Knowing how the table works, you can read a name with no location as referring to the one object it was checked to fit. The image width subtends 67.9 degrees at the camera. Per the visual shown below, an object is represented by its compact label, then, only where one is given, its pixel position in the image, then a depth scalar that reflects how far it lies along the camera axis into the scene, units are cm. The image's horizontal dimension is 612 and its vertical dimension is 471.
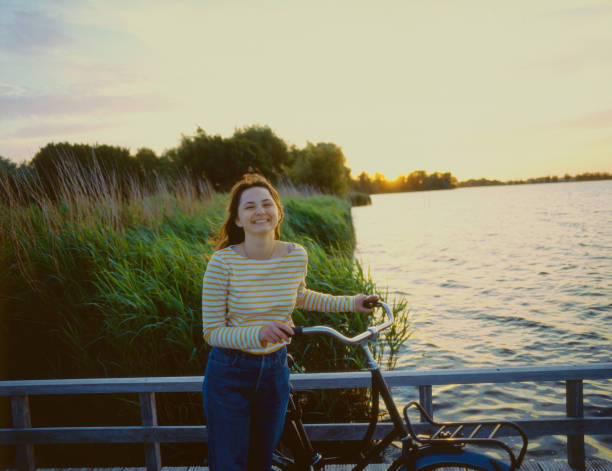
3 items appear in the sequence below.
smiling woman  199
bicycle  187
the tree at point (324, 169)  3962
